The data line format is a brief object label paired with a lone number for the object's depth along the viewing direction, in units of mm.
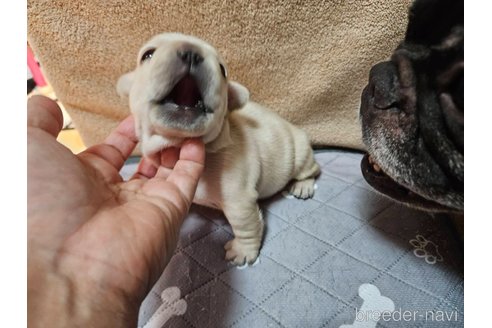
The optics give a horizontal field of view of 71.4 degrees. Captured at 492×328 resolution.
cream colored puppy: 195
